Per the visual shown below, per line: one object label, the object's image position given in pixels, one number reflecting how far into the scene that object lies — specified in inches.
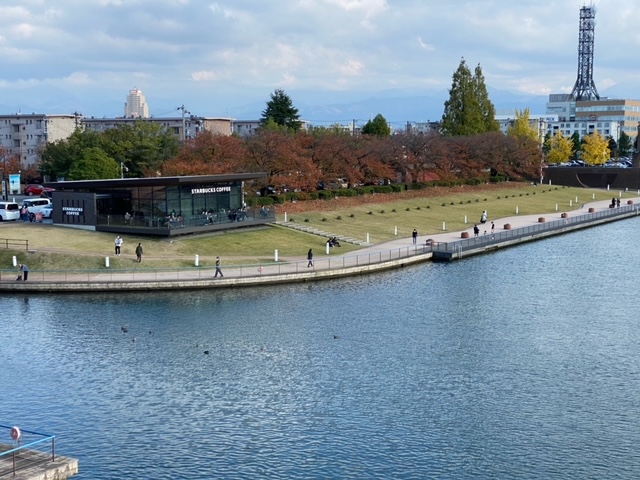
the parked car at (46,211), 3115.2
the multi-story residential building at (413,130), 4898.4
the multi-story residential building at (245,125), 7657.5
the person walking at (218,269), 2273.4
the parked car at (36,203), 3295.0
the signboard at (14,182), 3988.7
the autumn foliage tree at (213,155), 3373.5
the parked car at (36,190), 4328.2
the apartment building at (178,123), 6633.9
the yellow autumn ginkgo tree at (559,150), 6840.6
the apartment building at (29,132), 5900.6
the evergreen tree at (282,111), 5546.3
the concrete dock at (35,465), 977.5
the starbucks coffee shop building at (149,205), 2615.7
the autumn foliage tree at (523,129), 6267.7
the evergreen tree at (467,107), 5575.8
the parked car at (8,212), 3085.6
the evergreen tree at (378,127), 5674.2
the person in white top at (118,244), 2412.9
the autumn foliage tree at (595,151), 6737.2
